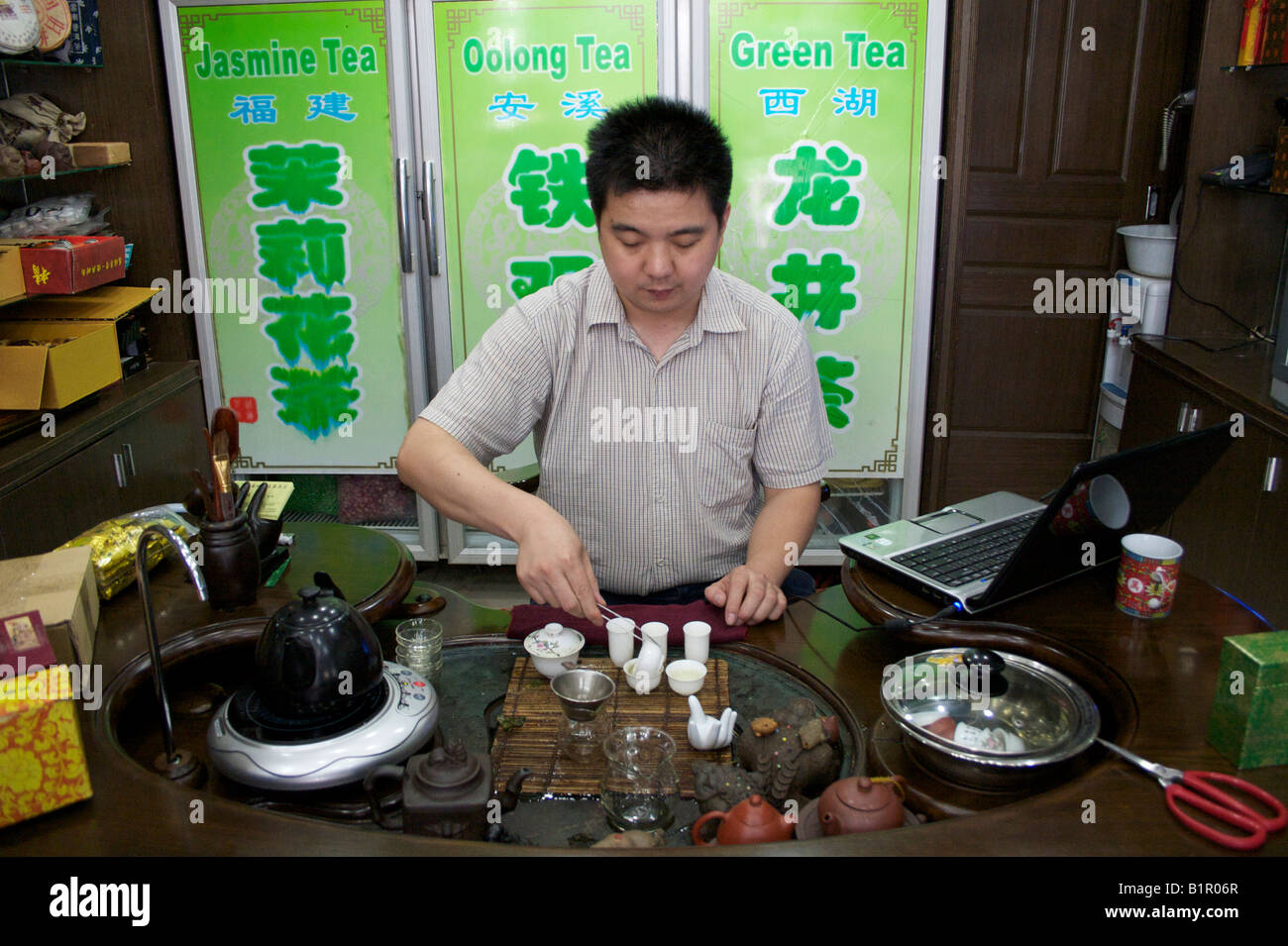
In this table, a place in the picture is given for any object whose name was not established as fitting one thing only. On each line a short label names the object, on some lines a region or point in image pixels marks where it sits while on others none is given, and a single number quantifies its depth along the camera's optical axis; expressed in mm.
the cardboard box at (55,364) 2525
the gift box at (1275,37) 2791
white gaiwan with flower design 1487
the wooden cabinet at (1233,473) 2475
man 1901
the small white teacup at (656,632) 1518
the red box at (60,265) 2654
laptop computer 1425
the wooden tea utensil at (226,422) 1523
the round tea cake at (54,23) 2902
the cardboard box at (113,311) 2904
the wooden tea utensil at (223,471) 1526
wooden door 3480
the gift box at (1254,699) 1134
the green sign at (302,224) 3209
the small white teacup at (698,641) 1530
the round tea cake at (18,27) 2725
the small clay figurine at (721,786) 1198
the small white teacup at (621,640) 1522
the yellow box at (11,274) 2553
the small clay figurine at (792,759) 1229
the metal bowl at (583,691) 1374
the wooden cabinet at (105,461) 2455
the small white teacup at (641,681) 1460
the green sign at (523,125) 3150
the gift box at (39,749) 1074
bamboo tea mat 1277
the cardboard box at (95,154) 3008
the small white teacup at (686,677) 1455
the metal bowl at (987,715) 1193
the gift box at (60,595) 1336
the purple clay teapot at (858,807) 1086
